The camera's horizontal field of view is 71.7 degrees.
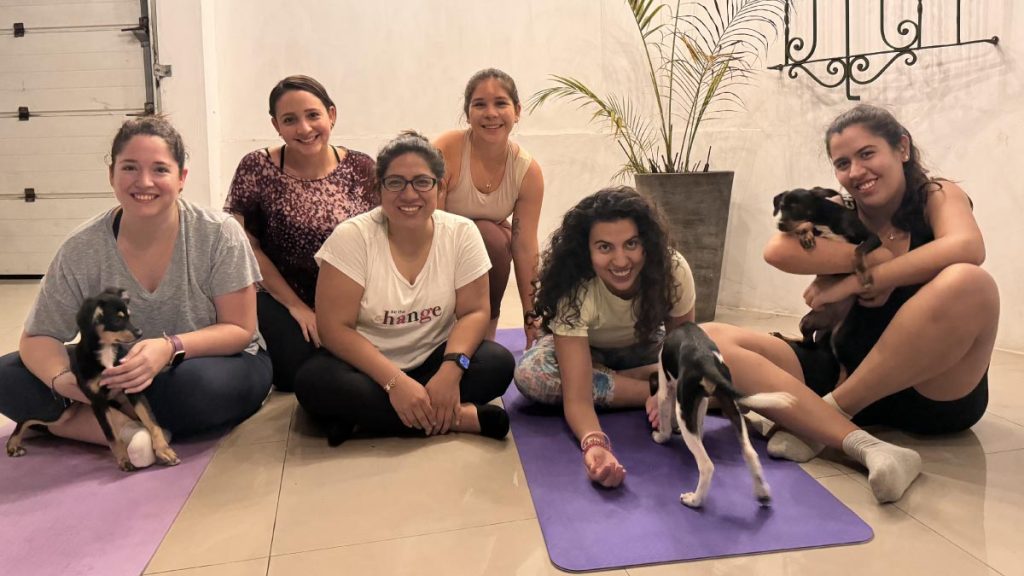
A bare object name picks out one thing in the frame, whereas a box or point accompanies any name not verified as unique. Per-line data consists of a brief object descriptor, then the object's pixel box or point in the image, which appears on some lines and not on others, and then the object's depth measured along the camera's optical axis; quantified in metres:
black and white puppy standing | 1.56
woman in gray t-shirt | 1.96
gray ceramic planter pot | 3.72
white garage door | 5.35
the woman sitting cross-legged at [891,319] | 1.81
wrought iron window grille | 3.22
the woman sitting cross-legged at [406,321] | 2.09
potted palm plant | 3.75
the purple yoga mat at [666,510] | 1.50
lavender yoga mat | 1.51
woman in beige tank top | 2.75
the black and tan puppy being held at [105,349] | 1.85
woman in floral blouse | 2.55
